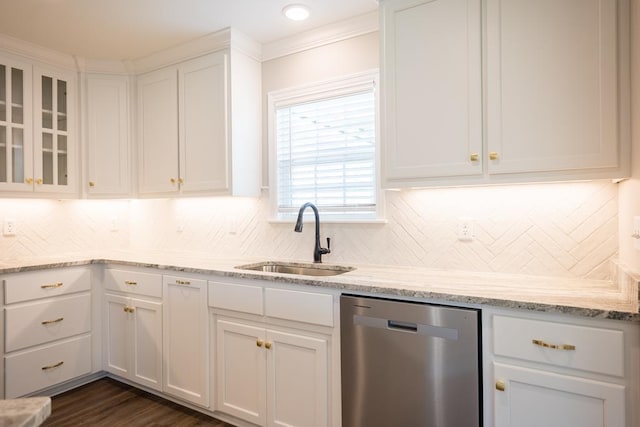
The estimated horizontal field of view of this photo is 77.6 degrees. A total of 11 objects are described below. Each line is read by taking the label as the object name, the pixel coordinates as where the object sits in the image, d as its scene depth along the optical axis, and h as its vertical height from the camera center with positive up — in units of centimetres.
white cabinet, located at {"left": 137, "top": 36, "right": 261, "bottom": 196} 277 +66
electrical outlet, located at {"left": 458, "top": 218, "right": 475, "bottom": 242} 222 -9
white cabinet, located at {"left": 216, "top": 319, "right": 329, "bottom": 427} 200 -86
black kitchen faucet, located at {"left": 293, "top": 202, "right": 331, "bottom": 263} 259 -21
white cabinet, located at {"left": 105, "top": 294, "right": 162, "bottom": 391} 266 -87
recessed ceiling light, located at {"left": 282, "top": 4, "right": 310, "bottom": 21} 239 +125
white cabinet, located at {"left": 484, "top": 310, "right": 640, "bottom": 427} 136 -58
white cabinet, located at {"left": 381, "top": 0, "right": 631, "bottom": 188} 165 +56
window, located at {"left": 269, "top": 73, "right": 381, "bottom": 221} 257 +46
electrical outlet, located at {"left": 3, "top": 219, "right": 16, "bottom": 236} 302 -8
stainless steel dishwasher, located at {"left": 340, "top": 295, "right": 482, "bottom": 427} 161 -65
